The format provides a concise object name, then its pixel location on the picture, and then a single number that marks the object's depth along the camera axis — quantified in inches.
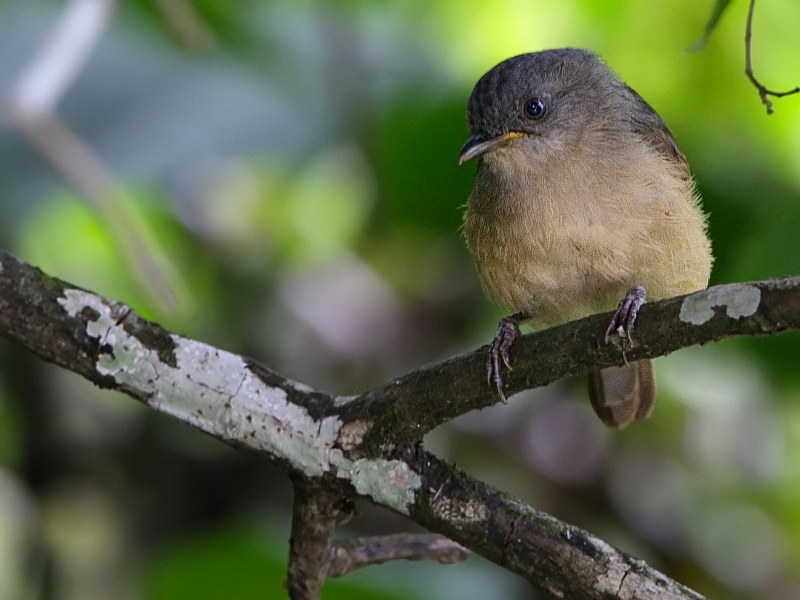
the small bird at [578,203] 248.7
